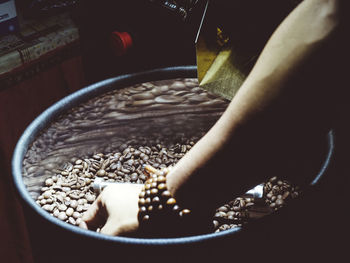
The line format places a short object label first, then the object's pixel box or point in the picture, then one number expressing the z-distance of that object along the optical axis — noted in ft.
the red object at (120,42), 2.81
